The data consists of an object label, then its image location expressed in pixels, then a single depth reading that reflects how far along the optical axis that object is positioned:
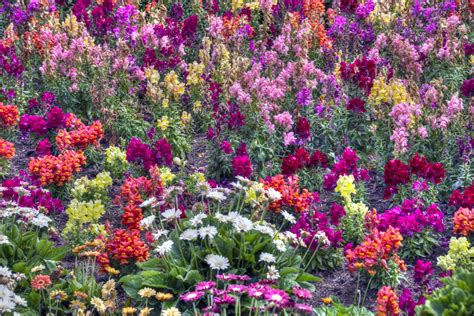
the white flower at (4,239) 5.44
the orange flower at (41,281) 5.04
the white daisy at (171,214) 5.66
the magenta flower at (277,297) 4.19
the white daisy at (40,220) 5.98
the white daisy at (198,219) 5.54
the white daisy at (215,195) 5.75
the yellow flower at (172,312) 4.68
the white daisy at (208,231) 5.42
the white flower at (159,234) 5.54
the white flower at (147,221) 5.55
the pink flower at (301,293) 4.58
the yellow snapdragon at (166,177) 7.21
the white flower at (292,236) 5.71
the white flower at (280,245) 5.58
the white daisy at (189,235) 5.55
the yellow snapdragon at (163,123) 8.34
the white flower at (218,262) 5.16
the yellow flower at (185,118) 8.73
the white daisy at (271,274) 4.95
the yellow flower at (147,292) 5.05
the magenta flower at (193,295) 4.54
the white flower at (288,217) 5.72
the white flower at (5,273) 4.87
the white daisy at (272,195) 5.69
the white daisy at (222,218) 5.52
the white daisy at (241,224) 5.50
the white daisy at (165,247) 5.33
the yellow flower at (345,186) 6.90
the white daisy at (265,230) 5.66
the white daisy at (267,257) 5.36
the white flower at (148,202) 5.78
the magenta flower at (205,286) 4.59
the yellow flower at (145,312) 4.73
